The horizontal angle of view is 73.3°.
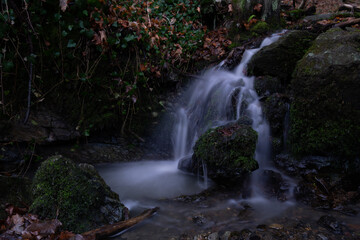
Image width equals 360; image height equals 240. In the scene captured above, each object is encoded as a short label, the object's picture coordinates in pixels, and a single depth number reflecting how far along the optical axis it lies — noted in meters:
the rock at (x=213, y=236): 2.18
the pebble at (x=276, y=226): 2.34
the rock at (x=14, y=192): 2.54
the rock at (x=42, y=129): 3.49
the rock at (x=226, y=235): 2.19
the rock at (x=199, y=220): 2.46
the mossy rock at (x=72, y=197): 2.18
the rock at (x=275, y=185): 3.20
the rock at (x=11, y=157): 3.36
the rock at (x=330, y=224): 2.27
